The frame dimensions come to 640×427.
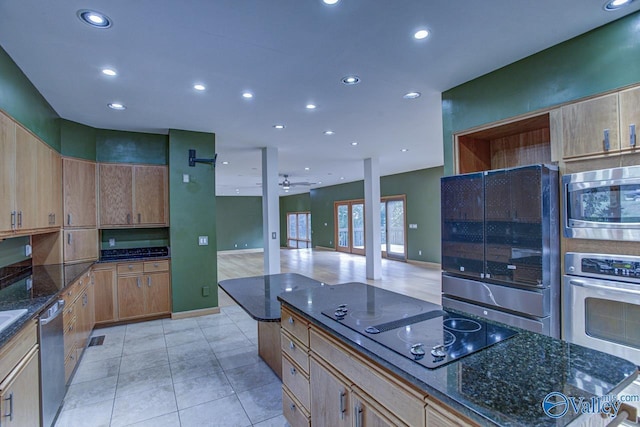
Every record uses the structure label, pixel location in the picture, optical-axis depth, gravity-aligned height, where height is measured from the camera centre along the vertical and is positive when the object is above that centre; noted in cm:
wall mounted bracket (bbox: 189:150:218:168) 461 +84
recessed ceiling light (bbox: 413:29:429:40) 216 +123
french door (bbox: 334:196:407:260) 987 -42
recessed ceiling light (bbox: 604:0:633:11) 187 +122
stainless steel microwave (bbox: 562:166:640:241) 189 +4
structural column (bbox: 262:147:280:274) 534 -9
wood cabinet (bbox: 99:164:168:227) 444 +35
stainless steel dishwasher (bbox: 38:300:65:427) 206 -99
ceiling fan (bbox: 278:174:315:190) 893 +105
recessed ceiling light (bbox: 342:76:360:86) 290 +125
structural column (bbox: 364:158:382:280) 697 +1
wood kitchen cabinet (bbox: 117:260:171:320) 436 -98
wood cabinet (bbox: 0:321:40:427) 155 -85
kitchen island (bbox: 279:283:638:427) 90 -53
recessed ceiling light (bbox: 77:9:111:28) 192 +125
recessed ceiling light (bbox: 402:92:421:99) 328 +124
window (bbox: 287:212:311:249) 1506 -68
